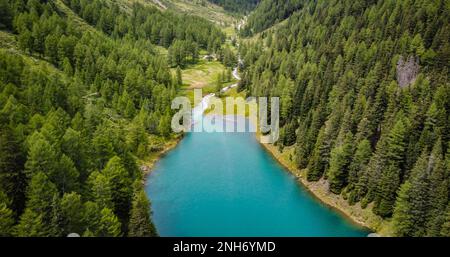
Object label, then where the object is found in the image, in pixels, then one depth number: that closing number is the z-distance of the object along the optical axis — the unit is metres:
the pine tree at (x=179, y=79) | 166.89
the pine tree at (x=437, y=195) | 59.69
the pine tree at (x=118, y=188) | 62.22
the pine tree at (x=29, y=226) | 47.66
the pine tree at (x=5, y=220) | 46.28
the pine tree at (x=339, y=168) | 80.44
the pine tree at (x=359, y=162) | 78.25
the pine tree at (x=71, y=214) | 51.03
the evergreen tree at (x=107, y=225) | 52.47
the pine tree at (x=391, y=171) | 70.00
